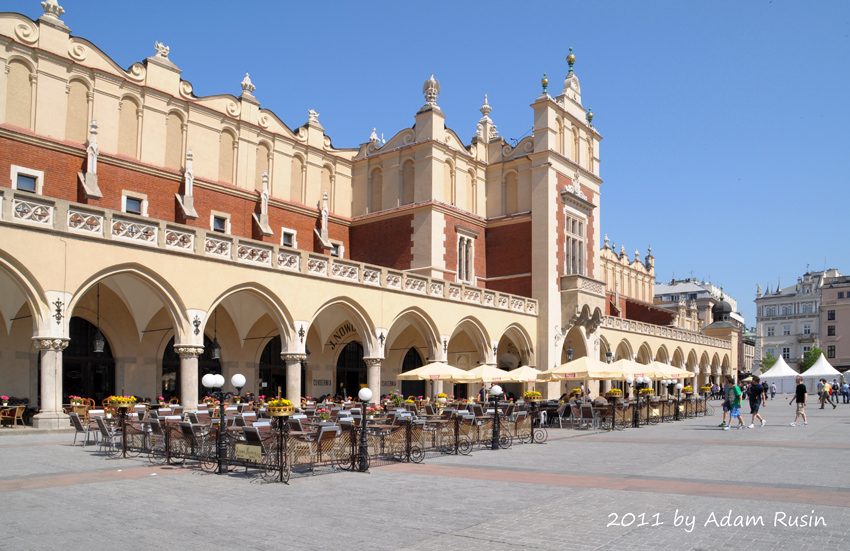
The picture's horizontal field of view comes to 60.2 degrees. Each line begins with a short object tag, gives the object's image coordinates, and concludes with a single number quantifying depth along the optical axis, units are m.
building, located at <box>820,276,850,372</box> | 92.19
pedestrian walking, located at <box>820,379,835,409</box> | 38.00
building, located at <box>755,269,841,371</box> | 105.75
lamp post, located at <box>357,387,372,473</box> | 13.11
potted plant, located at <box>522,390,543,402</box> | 24.16
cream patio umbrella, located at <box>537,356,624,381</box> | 25.41
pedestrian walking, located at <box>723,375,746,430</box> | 23.47
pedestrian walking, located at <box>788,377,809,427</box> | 24.80
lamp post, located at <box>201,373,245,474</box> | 12.70
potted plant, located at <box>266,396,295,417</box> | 12.52
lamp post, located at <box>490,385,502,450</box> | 17.11
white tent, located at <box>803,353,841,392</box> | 48.59
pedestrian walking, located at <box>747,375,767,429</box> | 24.44
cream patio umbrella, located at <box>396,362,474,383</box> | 24.23
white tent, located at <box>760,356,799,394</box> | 48.99
